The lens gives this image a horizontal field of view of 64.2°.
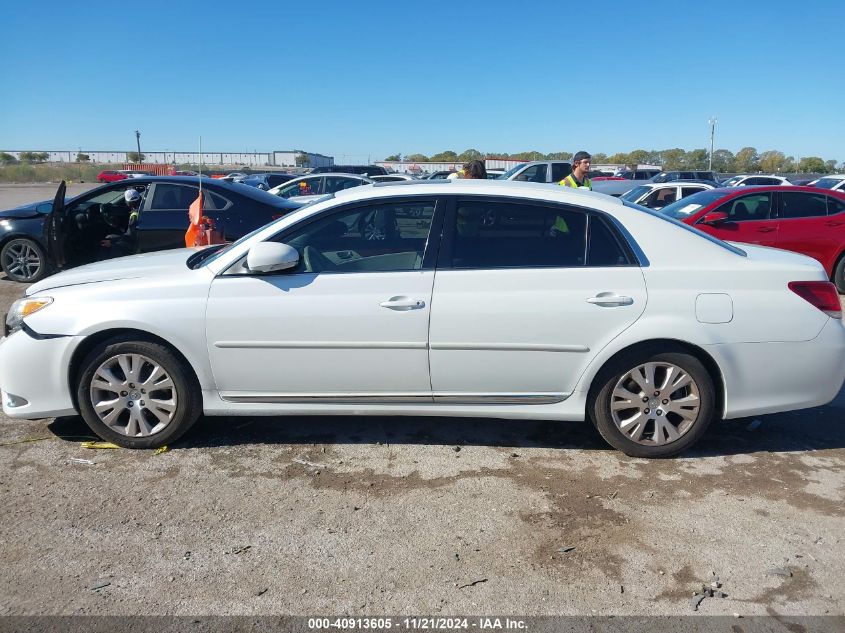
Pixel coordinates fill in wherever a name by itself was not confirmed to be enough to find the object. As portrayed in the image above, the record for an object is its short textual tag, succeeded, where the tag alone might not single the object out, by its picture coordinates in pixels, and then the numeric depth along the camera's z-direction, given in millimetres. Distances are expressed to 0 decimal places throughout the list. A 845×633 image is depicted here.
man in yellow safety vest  7457
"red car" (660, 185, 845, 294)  9188
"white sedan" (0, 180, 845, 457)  3912
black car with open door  7805
